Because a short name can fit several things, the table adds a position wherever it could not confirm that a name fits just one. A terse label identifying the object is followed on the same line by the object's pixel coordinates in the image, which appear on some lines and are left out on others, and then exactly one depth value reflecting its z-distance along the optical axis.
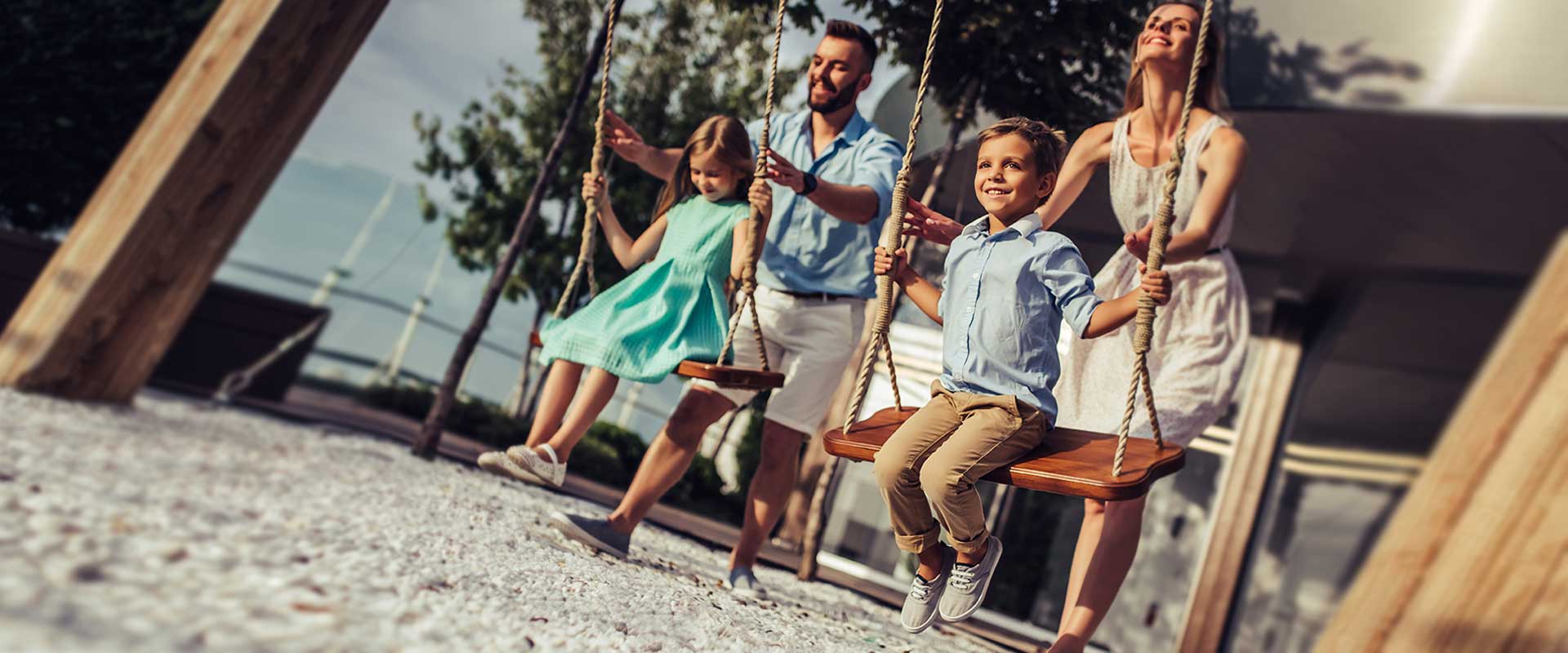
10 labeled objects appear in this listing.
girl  2.84
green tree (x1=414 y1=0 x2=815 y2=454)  11.50
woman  2.43
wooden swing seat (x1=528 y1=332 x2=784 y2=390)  2.60
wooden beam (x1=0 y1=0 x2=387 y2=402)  2.73
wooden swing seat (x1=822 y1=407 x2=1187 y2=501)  1.94
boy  2.13
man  3.08
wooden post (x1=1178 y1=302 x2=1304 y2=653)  8.28
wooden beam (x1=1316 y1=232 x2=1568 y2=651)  1.41
